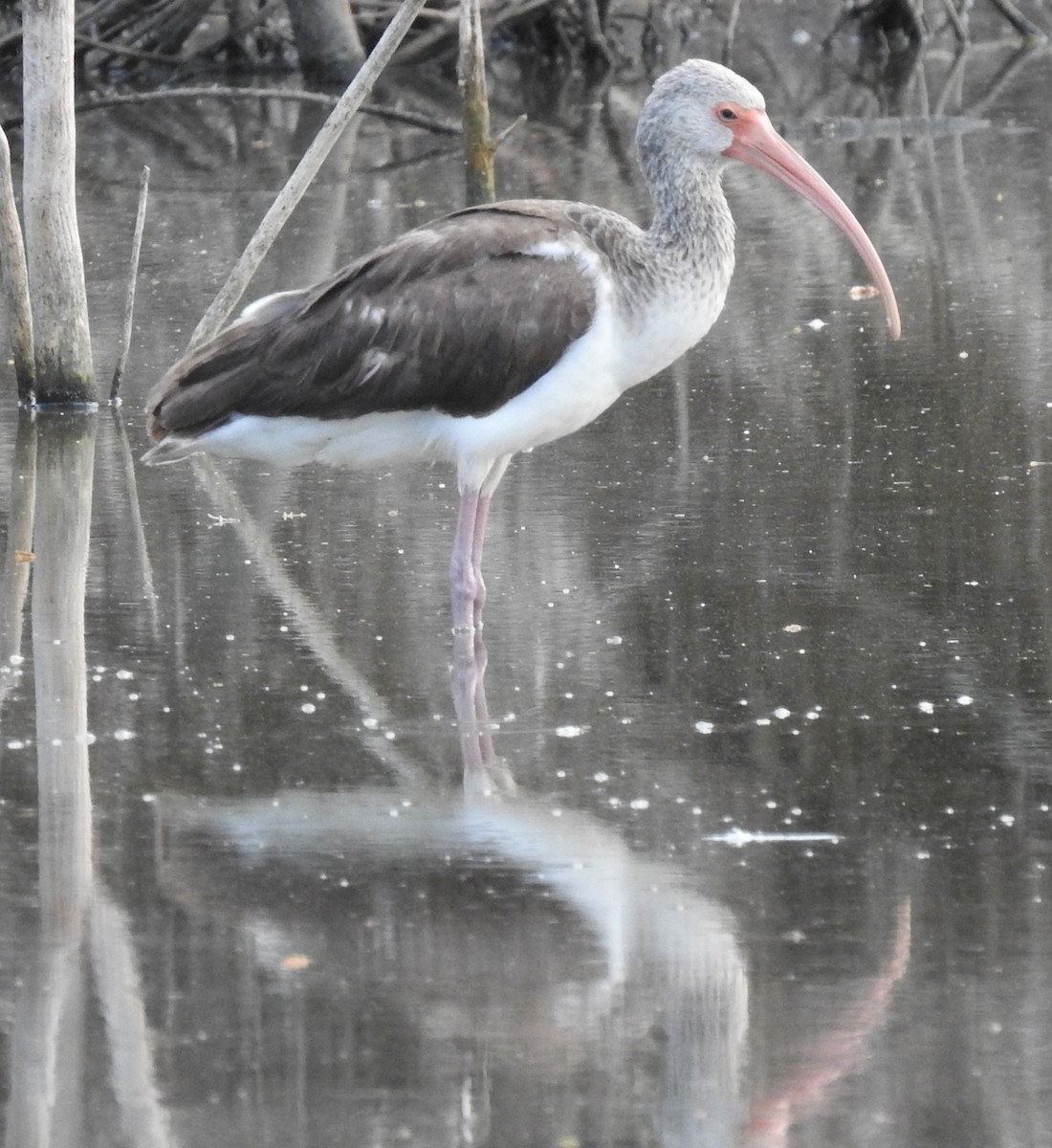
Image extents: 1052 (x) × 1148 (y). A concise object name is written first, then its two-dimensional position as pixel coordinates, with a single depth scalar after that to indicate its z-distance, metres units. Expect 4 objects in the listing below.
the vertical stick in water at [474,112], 23.97
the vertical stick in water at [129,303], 19.70
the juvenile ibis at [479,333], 14.00
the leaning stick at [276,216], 19.52
